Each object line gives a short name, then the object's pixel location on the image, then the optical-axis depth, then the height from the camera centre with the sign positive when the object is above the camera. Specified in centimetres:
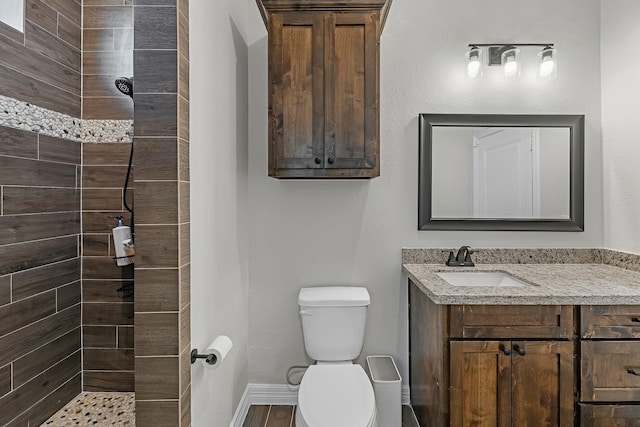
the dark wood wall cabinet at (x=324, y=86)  222 +69
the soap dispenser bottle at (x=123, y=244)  193 -14
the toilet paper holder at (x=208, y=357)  152 -53
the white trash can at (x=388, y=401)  217 -99
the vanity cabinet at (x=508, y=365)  178 -65
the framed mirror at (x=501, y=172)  253 +25
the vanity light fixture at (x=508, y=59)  249 +94
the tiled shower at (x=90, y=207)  135 +3
